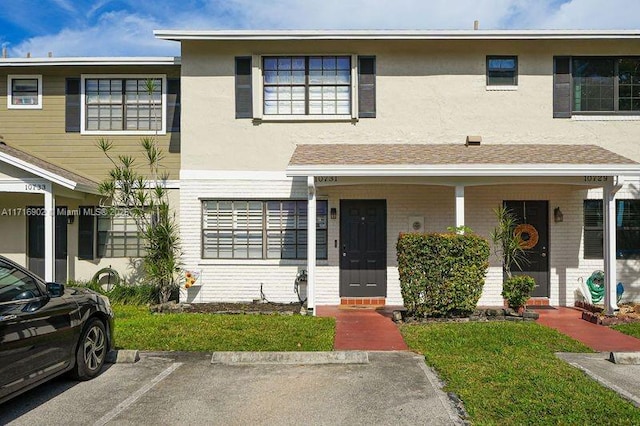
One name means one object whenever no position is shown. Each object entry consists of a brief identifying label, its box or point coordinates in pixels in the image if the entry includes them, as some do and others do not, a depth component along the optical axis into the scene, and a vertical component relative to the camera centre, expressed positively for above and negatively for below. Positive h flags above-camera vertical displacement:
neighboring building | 12.16 +1.95
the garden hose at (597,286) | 10.82 -1.40
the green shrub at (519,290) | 9.44 -1.30
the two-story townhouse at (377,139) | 11.23 +1.71
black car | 4.75 -1.17
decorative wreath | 11.21 -0.35
